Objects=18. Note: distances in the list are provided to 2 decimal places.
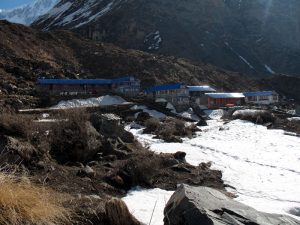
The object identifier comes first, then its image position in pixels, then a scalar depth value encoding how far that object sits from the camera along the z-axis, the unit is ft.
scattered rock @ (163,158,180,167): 51.73
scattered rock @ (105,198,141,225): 22.53
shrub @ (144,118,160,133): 105.29
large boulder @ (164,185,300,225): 21.06
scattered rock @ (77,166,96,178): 39.55
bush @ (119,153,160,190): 41.29
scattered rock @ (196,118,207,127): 130.91
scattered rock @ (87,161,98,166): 47.03
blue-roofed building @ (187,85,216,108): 200.85
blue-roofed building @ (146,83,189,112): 180.08
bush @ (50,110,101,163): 47.91
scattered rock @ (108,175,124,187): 39.93
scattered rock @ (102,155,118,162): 50.36
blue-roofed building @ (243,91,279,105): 227.40
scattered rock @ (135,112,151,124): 130.80
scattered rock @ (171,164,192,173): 50.29
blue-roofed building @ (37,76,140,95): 176.86
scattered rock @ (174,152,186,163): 57.94
